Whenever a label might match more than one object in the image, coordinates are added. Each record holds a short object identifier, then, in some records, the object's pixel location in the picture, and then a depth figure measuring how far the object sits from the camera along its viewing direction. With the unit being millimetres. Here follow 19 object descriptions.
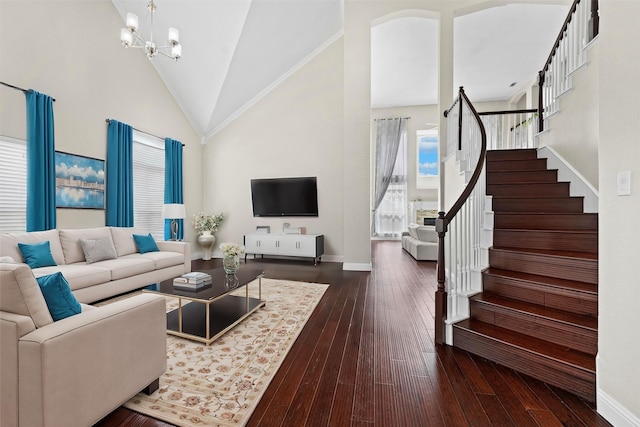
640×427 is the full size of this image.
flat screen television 5934
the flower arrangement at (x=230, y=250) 2879
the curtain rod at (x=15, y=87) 3118
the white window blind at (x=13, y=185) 3176
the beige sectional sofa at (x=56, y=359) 1120
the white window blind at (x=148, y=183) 4965
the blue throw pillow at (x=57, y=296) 1324
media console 5445
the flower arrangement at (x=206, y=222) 6117
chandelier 2844
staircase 1738
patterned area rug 1469
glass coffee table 2260
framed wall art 3704
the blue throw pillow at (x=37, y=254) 2885
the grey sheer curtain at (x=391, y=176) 8773
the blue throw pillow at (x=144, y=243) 4225
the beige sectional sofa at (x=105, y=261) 2904
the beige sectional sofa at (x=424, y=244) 5645
